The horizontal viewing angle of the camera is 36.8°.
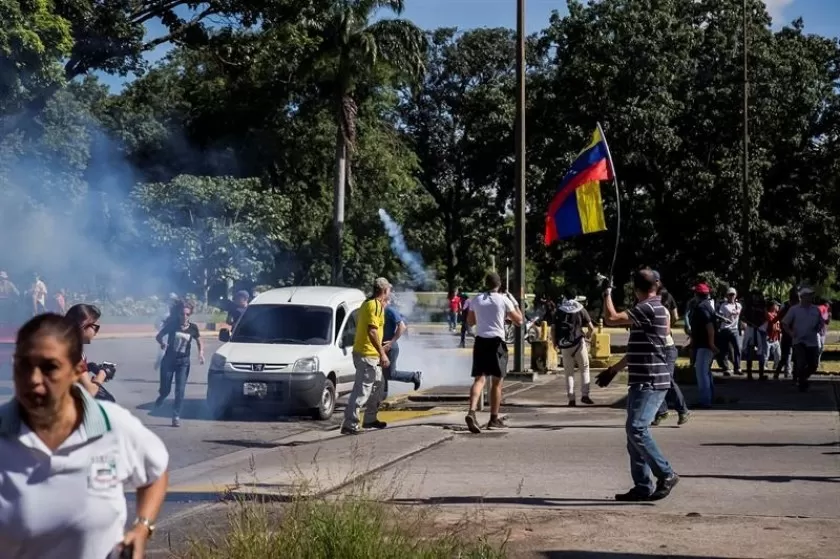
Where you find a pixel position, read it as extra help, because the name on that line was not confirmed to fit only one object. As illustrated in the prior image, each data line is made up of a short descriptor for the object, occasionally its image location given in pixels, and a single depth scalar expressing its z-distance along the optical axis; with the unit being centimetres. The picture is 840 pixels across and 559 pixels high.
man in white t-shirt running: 1437
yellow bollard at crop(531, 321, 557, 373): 2458
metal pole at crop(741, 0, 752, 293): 3416
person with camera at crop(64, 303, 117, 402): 827
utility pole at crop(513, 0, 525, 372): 2250
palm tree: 3650
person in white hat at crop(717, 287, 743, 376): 2348
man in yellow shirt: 1445
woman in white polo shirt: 366
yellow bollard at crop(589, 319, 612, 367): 2634
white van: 1644
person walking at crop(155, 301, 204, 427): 1577
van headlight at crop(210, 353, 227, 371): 1667
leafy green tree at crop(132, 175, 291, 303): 3036
